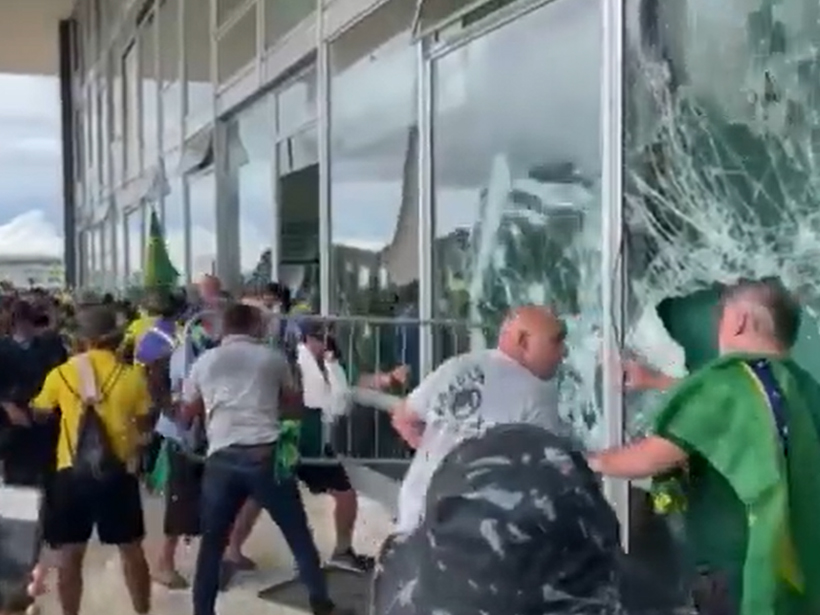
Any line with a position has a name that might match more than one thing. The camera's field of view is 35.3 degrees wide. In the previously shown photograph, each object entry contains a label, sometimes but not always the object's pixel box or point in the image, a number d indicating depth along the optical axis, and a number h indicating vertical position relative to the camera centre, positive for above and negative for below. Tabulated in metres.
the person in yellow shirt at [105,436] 5.19 -0.68
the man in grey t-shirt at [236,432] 5.34 -0.67
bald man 3.40 -0.32
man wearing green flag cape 2.62 -0.40
